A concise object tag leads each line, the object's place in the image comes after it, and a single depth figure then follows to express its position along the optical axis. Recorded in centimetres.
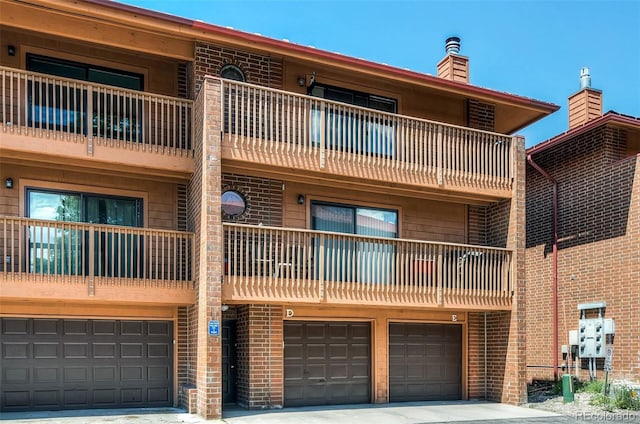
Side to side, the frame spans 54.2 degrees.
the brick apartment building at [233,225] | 1155
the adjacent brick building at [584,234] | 1480
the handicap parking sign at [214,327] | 1131
